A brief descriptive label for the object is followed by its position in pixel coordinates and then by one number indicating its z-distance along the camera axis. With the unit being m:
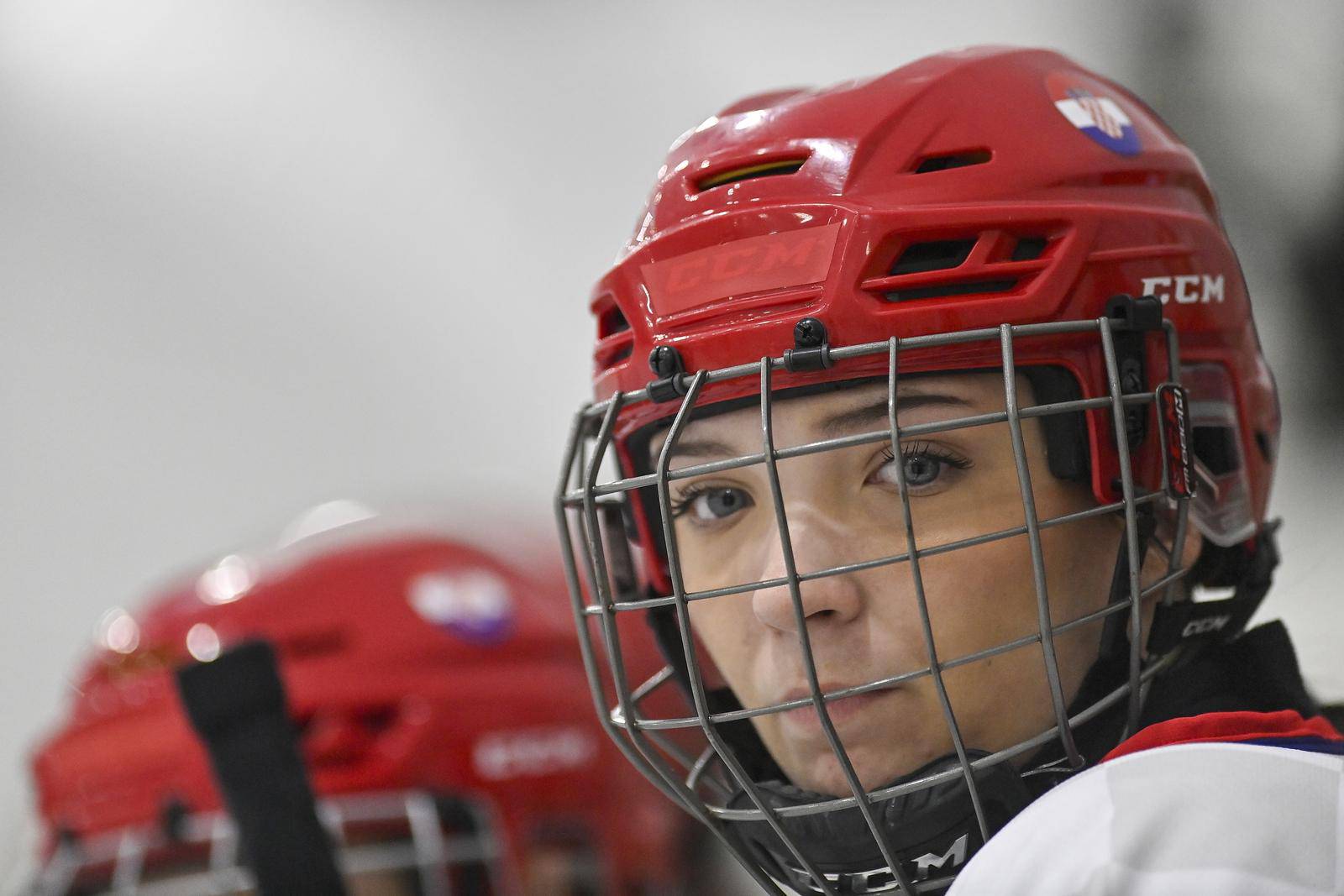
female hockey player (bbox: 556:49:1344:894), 2.44
